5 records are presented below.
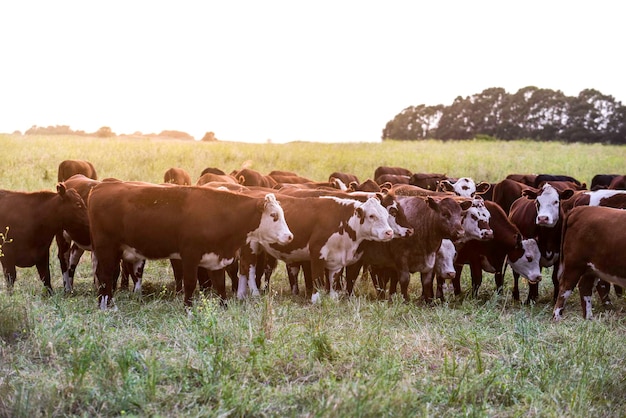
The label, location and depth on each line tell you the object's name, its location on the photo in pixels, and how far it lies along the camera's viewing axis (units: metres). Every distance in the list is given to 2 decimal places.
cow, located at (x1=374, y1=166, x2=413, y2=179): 19.39
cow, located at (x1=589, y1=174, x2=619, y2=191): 16.09
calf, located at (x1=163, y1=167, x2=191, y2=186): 16.43
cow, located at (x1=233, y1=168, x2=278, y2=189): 14.91
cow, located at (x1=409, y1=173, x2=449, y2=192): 15.97
